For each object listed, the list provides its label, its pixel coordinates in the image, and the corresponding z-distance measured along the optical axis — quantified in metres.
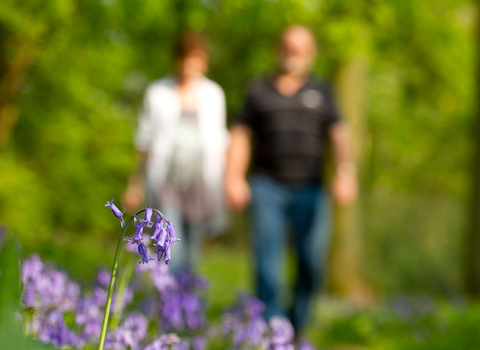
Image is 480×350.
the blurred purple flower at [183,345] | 8.38
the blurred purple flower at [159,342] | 6.65
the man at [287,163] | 9.70
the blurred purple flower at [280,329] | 8.26
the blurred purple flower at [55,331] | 7.45
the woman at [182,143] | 9.56
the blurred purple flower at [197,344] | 8.53
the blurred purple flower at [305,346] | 8.19
